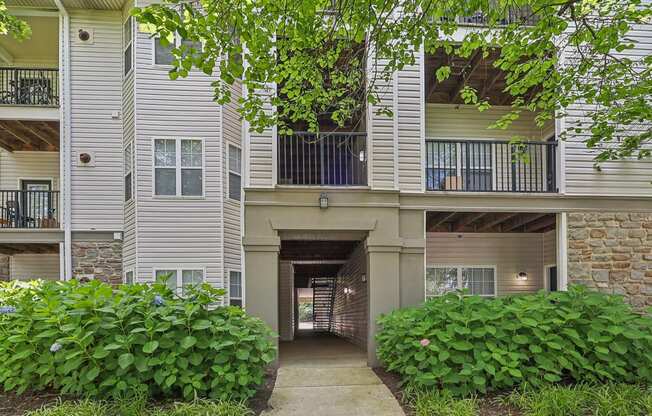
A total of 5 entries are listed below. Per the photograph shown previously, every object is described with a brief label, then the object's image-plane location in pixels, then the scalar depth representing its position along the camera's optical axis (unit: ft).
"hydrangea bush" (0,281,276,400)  13.79
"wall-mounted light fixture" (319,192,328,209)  25.02
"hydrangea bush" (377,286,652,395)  17.17
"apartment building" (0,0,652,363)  25.49
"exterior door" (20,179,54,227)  32.40
